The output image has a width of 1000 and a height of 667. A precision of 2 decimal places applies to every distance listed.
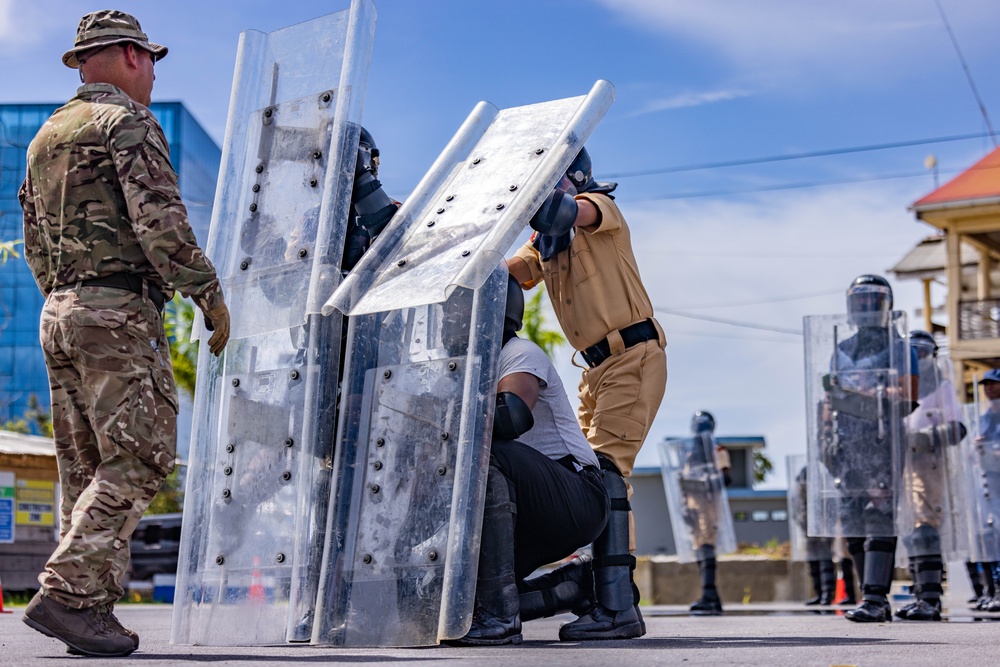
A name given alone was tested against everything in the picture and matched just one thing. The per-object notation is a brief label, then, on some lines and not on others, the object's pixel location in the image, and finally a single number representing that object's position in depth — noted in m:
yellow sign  14.70
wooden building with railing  27.45
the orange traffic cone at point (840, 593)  13.24
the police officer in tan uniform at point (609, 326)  5.00
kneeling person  4.35
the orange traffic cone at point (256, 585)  4.49
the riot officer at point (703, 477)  12.17
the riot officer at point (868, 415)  7.25
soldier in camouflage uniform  3.89
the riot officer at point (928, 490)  7.62
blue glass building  63.72
